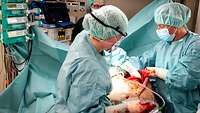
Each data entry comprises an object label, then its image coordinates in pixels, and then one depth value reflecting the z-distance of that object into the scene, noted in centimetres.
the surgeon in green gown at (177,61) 179
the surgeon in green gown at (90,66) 131
